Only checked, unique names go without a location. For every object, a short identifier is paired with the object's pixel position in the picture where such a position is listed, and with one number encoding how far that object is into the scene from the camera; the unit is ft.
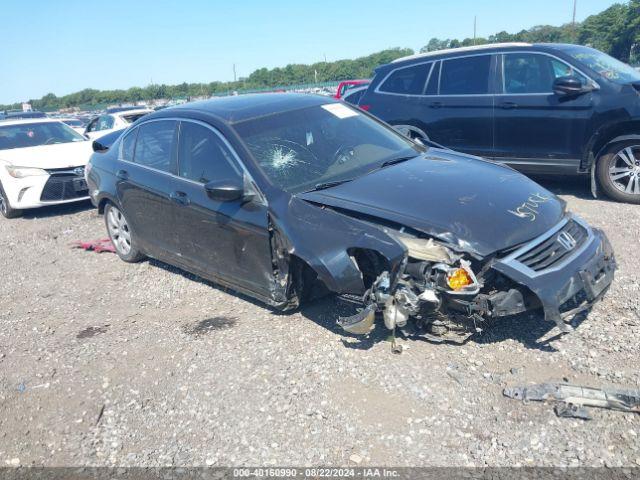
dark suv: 20.98
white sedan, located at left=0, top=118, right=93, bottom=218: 28.35
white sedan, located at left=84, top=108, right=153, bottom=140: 46.55
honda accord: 11.02
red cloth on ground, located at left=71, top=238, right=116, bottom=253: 22.25
